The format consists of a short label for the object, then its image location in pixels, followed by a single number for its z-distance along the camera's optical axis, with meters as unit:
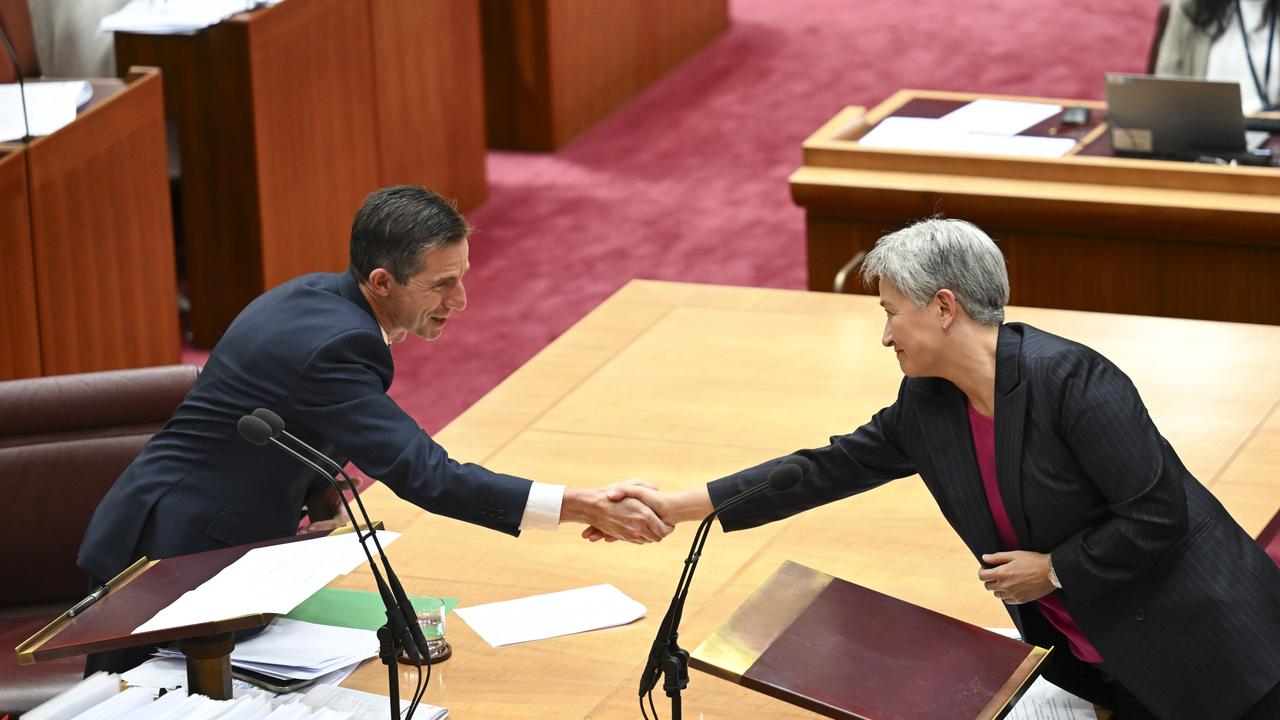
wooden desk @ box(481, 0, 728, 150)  14.86
